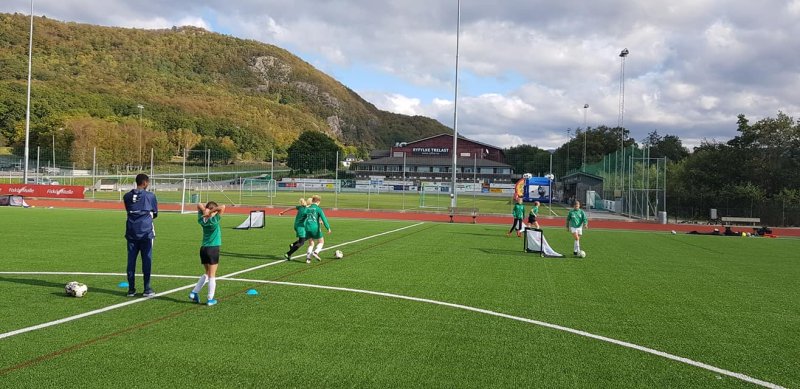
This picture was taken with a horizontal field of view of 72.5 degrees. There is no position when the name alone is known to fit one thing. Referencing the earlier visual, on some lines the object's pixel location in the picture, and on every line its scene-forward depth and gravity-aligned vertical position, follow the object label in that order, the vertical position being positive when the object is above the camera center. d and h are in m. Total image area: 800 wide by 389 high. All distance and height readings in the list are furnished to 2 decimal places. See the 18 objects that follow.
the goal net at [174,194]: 39.68 -0.96
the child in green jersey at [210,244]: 8.20 -0.89
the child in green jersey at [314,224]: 13.36 -0.90
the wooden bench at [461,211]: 32.59 -1.23
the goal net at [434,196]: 48.66 -0.66
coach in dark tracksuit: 8.52 -0.66
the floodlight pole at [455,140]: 33.60 +3.35
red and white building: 80.38 +4.37
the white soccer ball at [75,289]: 8.37 -1.66
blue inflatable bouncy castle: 60.62 +0.39
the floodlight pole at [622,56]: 39.83 +11.25
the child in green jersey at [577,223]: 15.91 -0.86
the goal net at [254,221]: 22.81 -1.48
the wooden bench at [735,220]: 32.97 -1.36
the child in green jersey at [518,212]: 22.56 -0.82
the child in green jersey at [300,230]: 13.30 -1.05
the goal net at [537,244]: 15.59 -1.50
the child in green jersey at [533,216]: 21.69 -0.95
